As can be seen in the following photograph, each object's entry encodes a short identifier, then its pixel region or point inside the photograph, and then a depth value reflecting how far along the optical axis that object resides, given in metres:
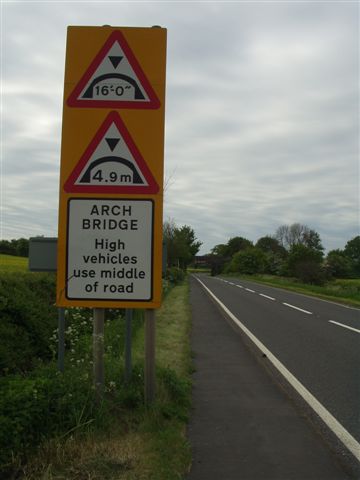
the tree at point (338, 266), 66.19
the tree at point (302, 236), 109.88
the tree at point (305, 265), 53.03
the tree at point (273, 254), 87.25
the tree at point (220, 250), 135.00
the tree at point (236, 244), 132.81
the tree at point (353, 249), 105.95
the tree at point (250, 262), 90.44
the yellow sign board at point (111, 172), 4.36
